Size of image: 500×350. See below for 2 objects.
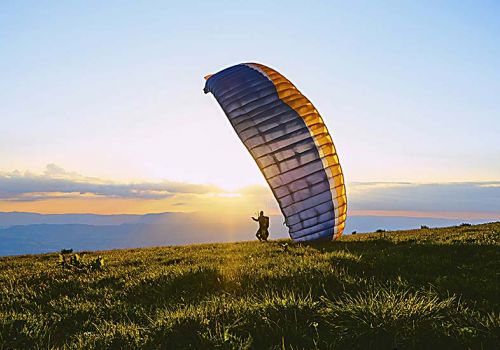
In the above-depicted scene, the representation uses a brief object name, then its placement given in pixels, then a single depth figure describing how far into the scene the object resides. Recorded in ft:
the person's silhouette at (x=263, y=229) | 72.84
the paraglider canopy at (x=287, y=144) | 49.01
